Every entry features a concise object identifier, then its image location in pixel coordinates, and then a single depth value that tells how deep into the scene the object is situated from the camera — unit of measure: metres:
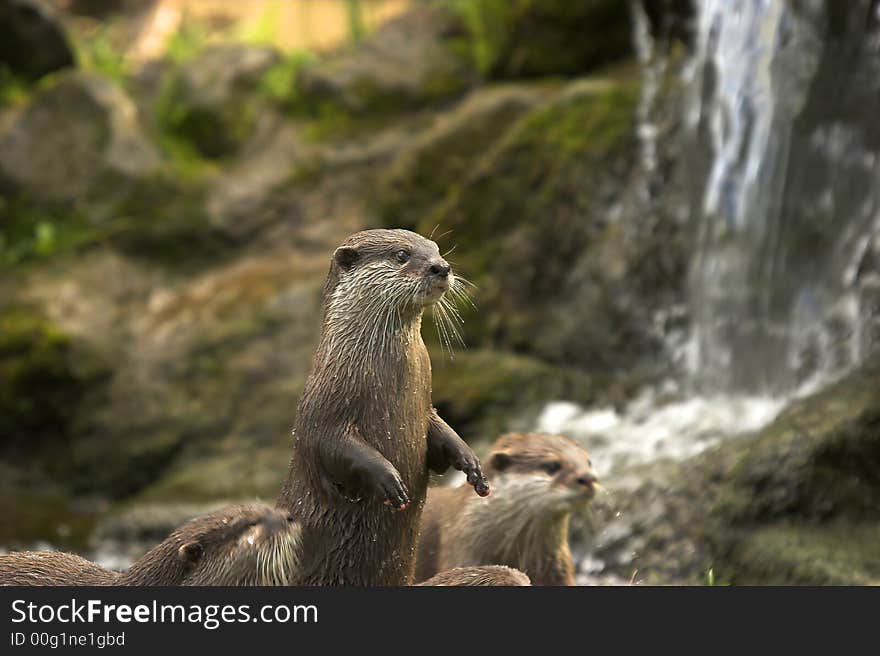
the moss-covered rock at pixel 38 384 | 17.00
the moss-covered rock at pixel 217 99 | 21.36
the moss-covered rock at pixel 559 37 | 18.94
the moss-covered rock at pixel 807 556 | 8.49
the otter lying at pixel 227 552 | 6.58
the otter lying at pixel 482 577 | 6.64
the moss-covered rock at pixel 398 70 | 20.72
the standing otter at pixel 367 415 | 6.81
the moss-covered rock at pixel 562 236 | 15.63
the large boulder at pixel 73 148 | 19.80
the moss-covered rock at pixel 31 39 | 21.12
